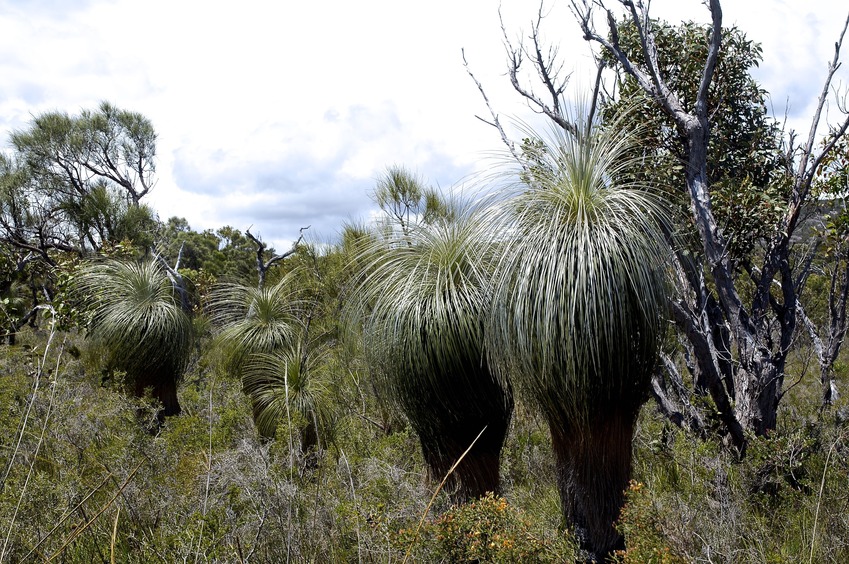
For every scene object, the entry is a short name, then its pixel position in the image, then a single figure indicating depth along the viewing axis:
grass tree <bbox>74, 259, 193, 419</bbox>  8.55
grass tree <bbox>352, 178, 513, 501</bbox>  4.14
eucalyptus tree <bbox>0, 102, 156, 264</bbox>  15.98
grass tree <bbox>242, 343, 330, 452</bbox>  7.08
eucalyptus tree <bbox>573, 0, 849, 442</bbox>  4.87
